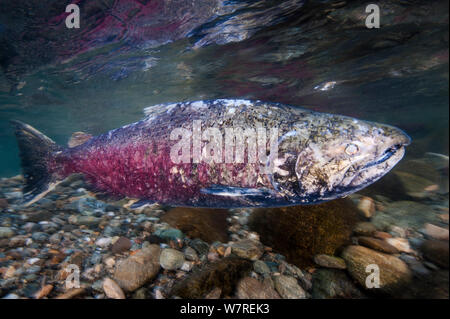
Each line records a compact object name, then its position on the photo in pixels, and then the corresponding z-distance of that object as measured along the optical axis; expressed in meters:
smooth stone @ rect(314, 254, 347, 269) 2.50
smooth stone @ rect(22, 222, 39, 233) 2.91
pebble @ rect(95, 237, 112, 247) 2.69
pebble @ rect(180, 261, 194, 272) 2.35
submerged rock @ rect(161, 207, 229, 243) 2.96
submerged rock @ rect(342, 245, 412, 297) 2.18
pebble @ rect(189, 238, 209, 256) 2.65
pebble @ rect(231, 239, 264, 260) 2.62
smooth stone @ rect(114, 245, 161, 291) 2.06
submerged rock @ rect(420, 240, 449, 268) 2.52
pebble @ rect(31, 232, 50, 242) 2.70
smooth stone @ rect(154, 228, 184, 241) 2.83
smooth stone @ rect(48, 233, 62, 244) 2.70
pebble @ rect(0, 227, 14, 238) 2.70
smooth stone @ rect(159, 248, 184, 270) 2.31
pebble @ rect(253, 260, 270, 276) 2.37
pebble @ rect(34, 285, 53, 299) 1.87
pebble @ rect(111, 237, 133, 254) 2.55
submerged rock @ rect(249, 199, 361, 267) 2.71
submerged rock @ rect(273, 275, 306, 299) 2.15
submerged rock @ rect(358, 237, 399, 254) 2.70
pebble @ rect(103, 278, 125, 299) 1.93
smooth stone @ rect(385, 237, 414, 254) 2.76
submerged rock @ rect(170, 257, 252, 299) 1.98
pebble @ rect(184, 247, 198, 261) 2.51
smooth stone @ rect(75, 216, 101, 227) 3.21
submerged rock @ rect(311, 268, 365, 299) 2.19
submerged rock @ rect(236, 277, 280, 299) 2.10
